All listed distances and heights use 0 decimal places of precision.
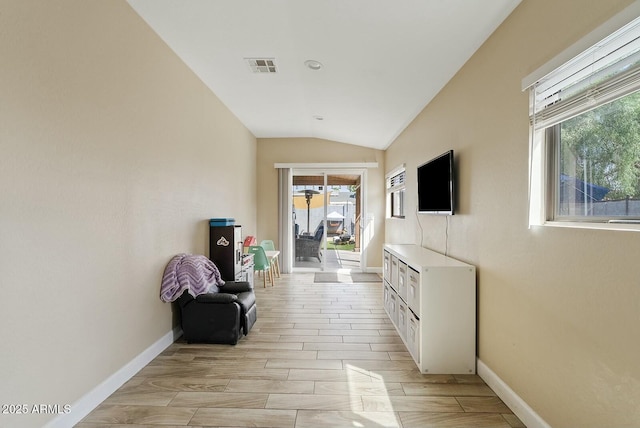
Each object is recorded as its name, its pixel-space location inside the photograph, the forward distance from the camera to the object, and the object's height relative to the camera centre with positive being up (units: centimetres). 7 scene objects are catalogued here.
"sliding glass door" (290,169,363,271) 643 -13
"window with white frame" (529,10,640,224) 125 +40
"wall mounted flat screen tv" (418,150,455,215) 276 +30
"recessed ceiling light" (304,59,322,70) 307 +161
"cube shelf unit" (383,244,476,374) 233 -85
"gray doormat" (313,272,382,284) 560 -130
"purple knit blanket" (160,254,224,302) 275 -65
